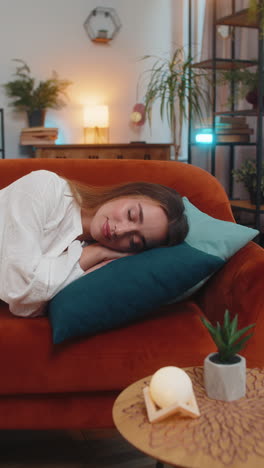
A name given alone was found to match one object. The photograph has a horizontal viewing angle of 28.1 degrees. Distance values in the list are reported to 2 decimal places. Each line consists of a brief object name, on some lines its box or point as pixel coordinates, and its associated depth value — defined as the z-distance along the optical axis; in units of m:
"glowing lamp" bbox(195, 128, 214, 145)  4.45
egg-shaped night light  0.92
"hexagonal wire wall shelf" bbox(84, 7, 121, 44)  4.88
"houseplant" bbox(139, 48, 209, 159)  4.91
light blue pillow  1.55
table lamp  4.93
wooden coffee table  0.80
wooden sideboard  4.22
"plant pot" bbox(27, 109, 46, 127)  4.69
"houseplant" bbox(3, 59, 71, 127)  4.65
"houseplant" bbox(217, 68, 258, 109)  3.69
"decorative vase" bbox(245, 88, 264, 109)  3.66
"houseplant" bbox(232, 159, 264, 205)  3.65
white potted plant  0.96
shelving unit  3.34
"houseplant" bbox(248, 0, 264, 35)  3.22
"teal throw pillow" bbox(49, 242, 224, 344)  1.33
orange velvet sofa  1.33
